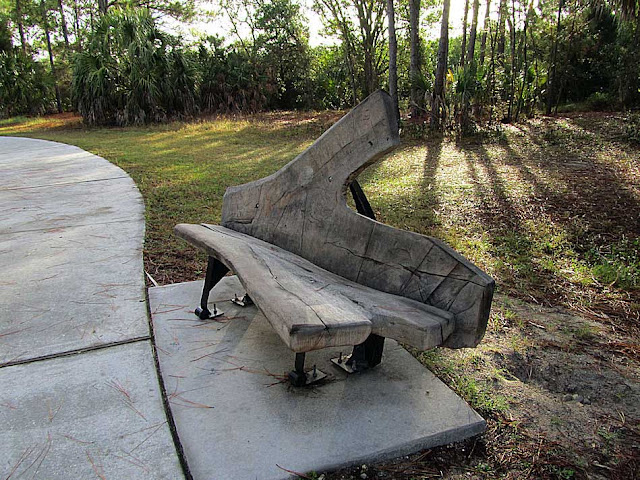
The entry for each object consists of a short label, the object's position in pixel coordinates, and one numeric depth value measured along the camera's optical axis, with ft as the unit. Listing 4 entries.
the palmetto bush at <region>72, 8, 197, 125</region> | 50.85
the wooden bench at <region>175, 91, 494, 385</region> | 5.62
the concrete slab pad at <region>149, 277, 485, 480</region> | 5.91
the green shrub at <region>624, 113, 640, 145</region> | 26.59
